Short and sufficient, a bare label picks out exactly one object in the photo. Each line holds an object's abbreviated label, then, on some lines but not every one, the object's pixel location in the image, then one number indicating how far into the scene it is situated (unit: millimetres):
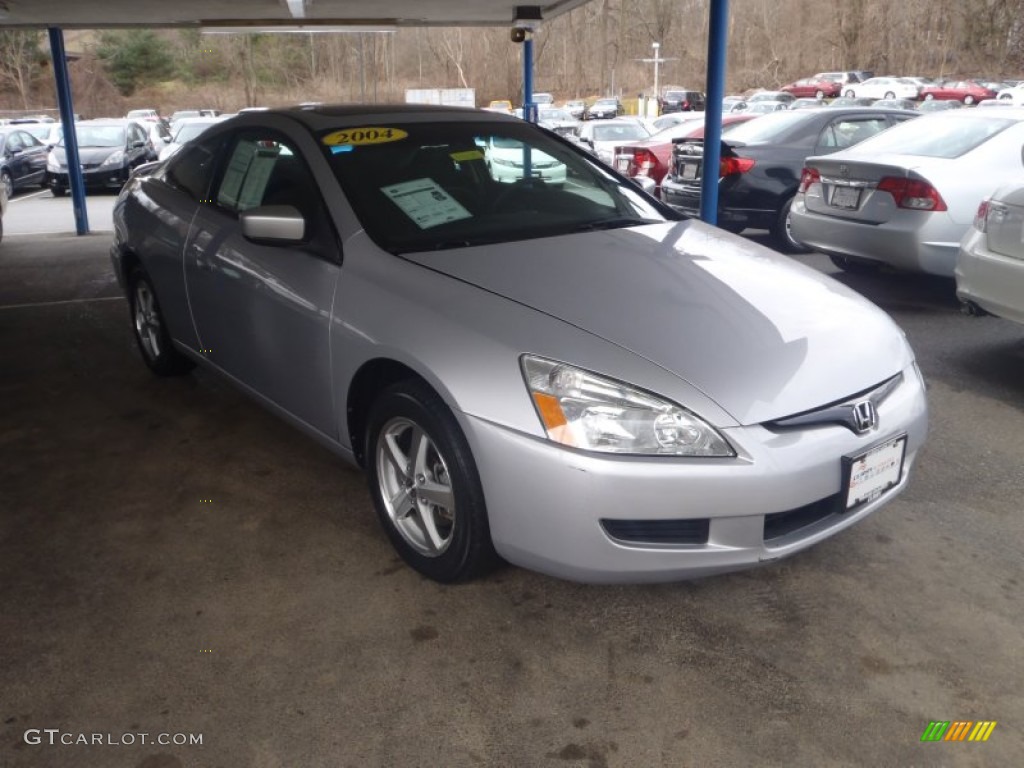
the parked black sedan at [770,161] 8609
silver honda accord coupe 2361
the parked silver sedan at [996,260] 4418
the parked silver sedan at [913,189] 5992
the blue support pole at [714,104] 6219
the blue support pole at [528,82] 10602
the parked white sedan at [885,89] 45469
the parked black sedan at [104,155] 16578
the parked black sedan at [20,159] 16719
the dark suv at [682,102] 47375
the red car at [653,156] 10875
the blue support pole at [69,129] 10844
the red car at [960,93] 40562
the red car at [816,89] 51094
